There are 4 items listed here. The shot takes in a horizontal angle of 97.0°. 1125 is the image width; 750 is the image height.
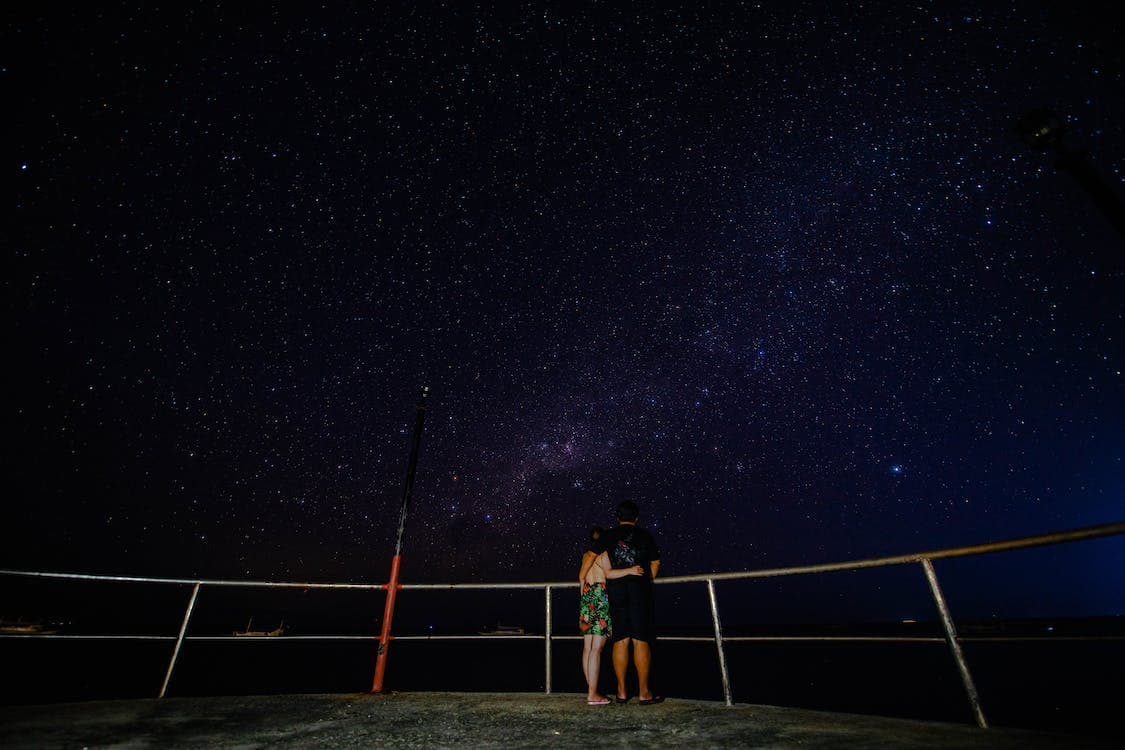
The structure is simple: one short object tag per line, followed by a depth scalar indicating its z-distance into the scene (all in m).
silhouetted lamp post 5.27
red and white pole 4.81
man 3.95
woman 4.18
